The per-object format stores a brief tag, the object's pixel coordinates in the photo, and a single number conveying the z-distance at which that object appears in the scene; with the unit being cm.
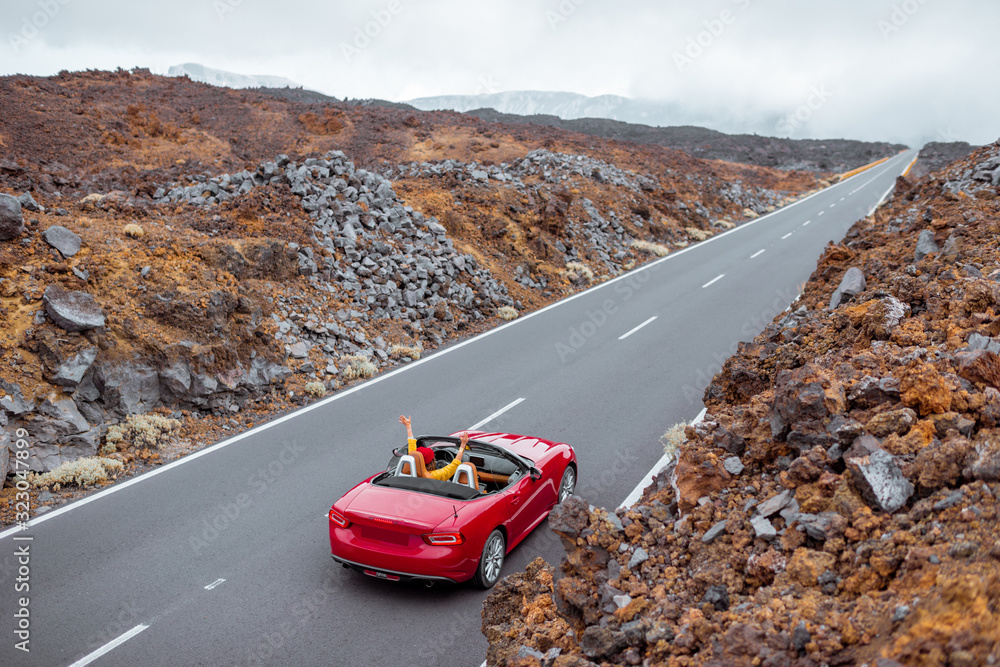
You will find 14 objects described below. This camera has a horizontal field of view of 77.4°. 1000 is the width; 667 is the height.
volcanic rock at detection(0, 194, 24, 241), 1065
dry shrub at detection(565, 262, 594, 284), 2091
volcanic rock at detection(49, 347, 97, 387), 940
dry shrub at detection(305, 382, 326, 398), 1180
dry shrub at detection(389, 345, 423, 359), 1397
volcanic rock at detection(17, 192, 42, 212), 1215
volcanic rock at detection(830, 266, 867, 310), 917
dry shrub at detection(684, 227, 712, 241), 2831
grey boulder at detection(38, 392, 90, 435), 915
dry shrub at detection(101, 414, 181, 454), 951
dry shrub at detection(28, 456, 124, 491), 848
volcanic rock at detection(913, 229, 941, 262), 975
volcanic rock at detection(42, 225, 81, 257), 1095
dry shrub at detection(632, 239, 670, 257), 2480
